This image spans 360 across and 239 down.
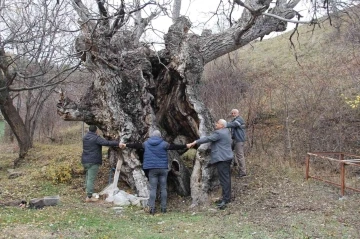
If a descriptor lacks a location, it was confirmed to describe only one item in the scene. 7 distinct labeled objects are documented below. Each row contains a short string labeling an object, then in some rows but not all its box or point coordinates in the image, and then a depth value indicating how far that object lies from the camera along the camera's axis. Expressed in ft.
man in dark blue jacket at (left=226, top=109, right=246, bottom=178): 35.35
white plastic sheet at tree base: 31.12
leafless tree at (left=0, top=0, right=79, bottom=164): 37.70
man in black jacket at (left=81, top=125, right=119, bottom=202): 32.12
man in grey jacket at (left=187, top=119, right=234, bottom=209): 29.89
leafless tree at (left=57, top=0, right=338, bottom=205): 32.68
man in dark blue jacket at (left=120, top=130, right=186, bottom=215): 29.63
